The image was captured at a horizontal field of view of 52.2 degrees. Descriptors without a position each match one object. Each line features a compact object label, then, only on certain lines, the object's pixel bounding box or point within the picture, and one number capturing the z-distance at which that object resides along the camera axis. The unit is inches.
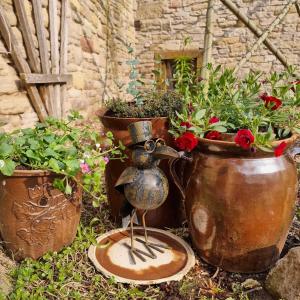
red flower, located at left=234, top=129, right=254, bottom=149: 51.8
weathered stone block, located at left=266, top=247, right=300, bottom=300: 50.6
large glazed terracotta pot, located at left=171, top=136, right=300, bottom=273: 56.5
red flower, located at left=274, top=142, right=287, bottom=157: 53.2
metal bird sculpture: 59.4
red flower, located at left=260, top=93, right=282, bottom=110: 61.2
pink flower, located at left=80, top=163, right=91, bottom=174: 61.3
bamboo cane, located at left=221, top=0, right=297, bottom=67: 127.6
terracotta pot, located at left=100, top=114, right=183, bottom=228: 72.8
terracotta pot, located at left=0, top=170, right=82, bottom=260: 59.6
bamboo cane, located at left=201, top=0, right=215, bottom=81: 100.7
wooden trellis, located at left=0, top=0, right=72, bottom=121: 114.3
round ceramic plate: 59.7
